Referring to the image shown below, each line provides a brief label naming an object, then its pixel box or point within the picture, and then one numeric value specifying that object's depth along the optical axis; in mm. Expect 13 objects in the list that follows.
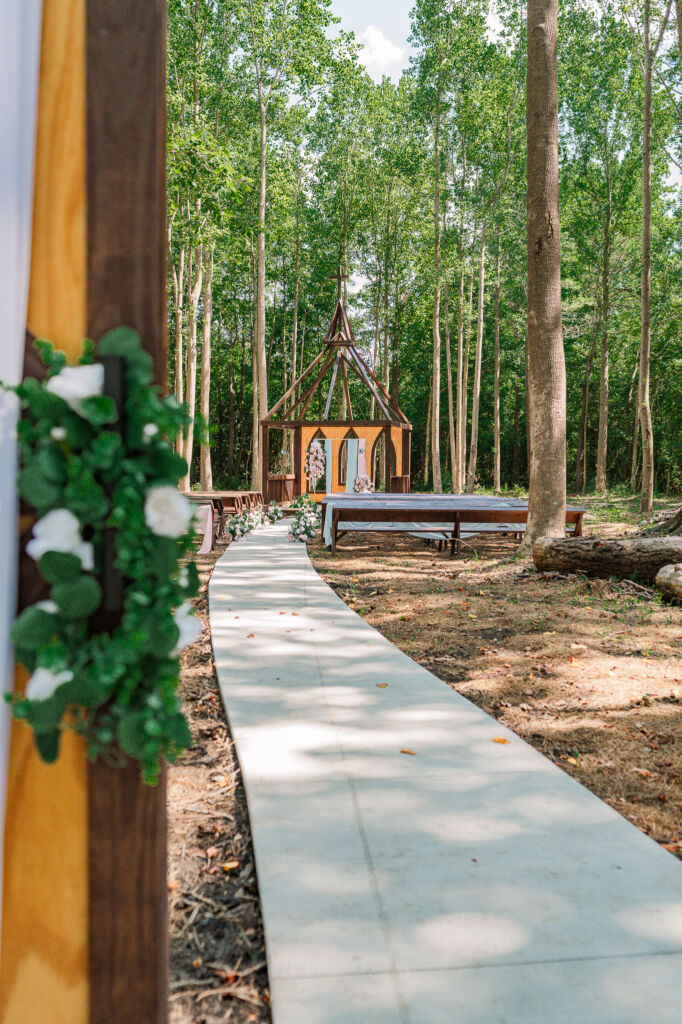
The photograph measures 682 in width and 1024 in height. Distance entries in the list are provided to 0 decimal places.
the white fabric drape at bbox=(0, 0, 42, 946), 1258
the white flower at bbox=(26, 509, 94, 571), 1199
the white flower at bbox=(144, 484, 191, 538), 1224
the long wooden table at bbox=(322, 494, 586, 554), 9344
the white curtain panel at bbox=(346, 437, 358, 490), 18594
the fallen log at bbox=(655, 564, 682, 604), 6261
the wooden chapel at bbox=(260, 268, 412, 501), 18156
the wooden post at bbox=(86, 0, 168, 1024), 1330
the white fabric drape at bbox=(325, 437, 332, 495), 18719
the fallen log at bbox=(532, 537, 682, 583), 6812
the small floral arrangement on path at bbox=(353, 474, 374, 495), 17062
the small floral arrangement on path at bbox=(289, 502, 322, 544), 11625
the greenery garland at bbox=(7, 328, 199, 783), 1207
